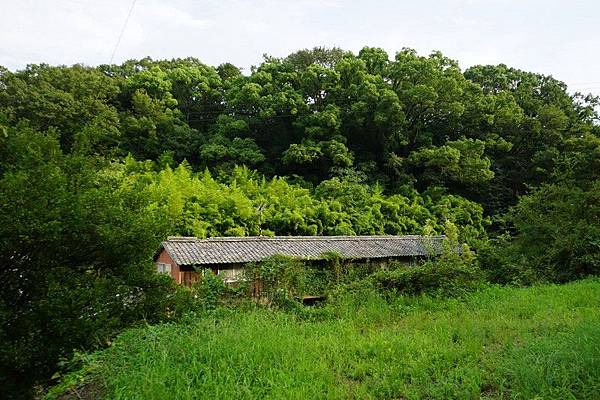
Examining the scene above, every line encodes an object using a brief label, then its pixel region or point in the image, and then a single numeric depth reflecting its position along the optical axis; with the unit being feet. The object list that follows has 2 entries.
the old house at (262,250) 47.11
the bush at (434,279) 34.22
